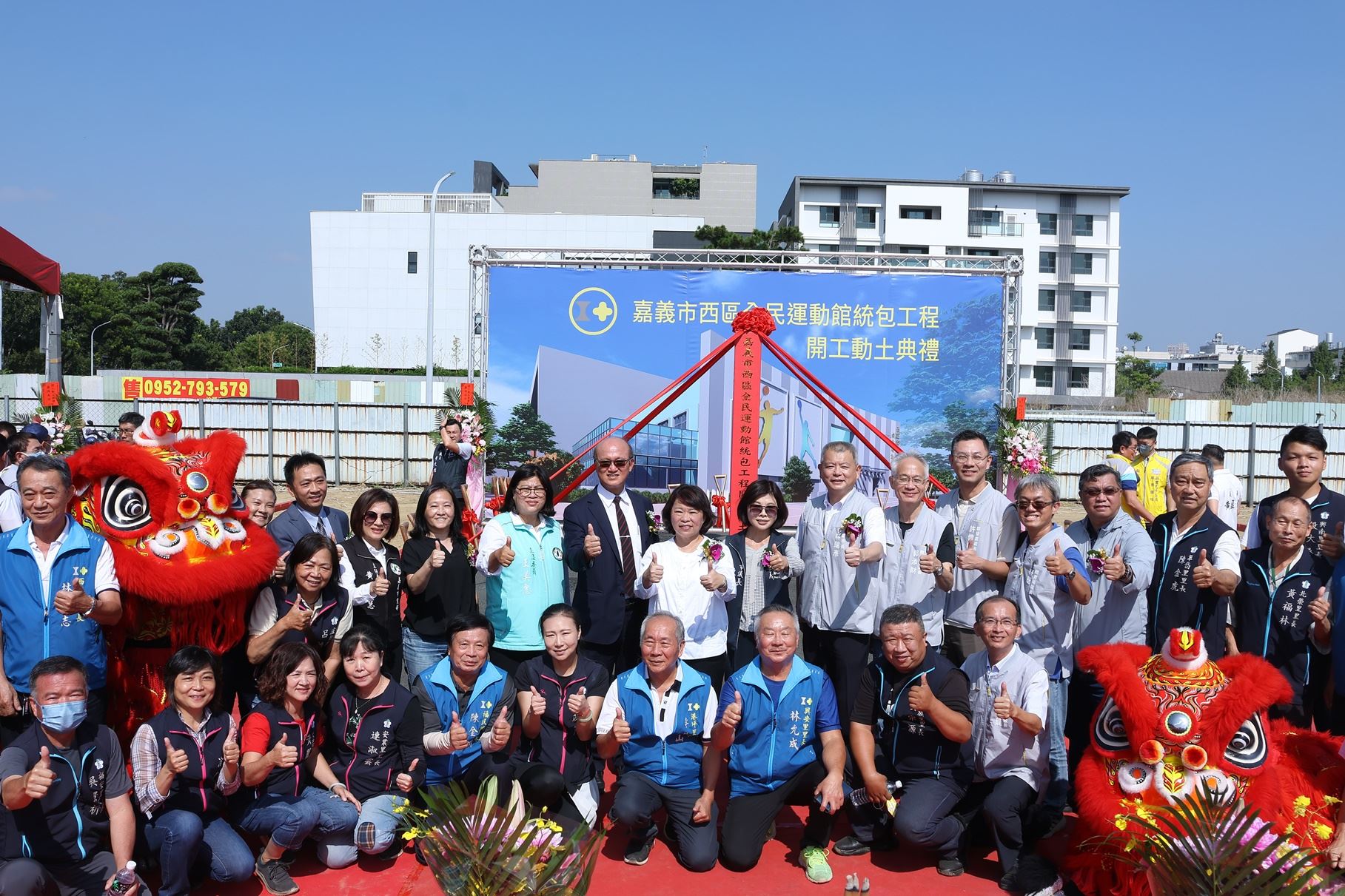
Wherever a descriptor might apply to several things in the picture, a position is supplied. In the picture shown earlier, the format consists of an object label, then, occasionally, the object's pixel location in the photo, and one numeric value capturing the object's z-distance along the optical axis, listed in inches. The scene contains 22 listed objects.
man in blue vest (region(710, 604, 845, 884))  133.7
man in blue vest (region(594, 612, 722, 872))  133.9
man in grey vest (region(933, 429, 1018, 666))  156.3
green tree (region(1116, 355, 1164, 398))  1594.5
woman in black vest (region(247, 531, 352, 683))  140.7
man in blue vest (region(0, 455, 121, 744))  120.3
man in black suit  161.2
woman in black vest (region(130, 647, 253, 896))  117.3
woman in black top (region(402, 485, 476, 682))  162.6
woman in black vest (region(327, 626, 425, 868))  133.8
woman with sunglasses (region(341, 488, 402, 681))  154.8
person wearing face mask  107.3
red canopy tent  383.6
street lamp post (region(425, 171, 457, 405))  672.4
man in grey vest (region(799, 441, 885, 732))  156.9
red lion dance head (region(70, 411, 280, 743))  131.3
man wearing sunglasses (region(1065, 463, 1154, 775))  140.1
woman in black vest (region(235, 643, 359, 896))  125.9
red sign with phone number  887.1
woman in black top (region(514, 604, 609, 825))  136.4
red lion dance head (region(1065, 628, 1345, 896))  112.1
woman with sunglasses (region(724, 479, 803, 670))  158.2
